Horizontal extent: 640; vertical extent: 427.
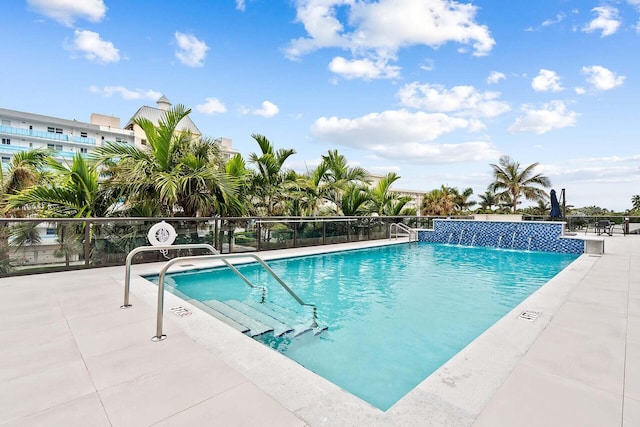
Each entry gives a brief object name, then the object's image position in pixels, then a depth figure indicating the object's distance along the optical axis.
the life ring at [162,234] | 6.26
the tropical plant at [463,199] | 28.33
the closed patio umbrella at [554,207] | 13.91
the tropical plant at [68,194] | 6.36
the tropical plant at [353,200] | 12.37
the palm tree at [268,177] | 10.34
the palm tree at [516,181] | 26.48
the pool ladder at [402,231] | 13.55
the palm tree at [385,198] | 13.51
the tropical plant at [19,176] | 8.92
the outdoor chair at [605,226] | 15.65
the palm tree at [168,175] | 7.10
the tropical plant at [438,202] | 22.98
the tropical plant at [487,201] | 30.05
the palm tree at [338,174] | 12.40
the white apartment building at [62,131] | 39.78
